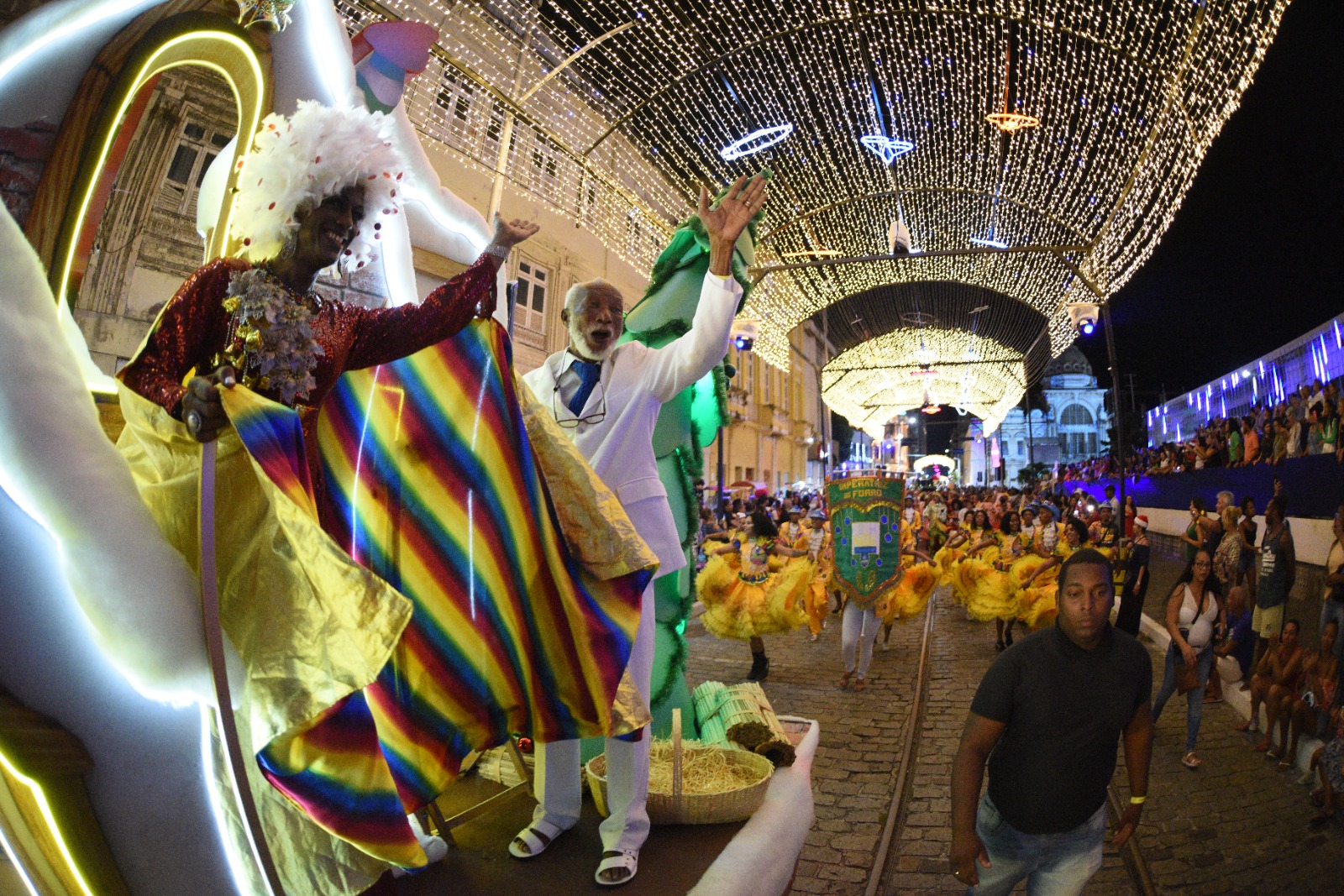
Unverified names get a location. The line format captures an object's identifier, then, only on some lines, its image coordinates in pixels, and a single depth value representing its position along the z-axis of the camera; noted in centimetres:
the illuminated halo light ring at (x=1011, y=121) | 804
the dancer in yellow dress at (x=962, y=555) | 1030
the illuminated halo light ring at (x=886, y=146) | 919
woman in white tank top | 546
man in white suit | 267
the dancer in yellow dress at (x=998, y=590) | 927
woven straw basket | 270
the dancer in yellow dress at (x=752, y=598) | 796
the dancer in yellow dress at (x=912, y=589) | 885
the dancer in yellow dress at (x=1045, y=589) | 901
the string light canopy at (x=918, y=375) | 2386
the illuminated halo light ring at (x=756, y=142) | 815
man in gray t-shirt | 593
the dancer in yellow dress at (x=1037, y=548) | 952
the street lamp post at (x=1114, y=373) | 1193
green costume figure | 370
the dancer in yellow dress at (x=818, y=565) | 885
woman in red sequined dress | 182
